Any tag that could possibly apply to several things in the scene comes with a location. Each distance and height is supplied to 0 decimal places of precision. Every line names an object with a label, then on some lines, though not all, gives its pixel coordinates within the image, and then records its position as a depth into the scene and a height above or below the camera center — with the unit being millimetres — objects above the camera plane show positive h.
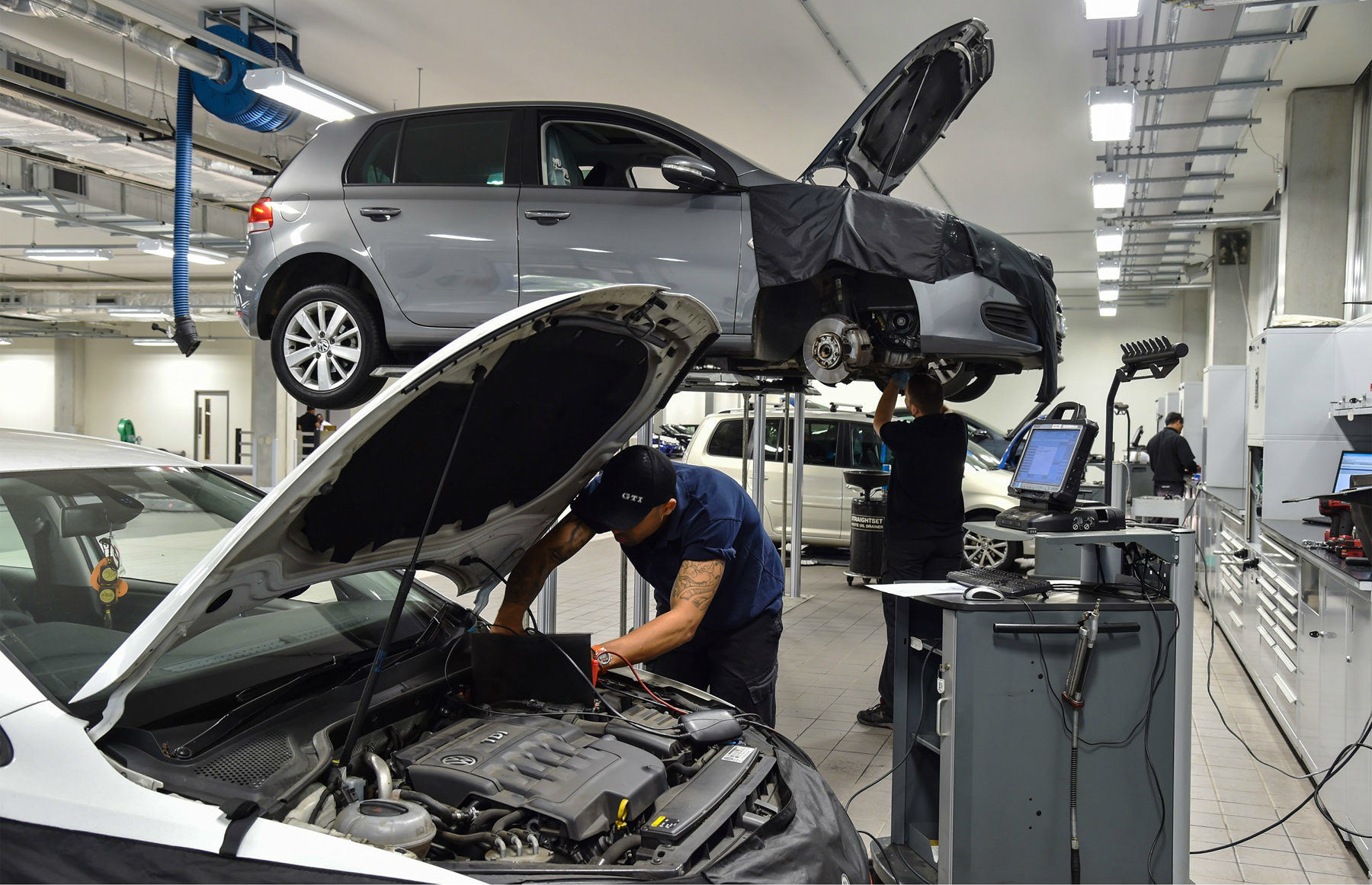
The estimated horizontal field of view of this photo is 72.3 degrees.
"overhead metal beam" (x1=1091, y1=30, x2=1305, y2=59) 6523 +2715
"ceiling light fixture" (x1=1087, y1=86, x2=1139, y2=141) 6918 +2335
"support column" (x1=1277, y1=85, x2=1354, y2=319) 8930 +2169
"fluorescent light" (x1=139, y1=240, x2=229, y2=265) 13059 +2150
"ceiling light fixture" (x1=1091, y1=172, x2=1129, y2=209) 9125 +2312
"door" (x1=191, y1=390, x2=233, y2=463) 26125 -776
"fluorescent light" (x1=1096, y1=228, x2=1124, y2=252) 11542 +2287
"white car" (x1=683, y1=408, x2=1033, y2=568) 10406 -487
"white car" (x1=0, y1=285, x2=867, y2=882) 1522 -588
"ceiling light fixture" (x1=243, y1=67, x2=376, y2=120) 5871 +1976
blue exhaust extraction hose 6965 +1401
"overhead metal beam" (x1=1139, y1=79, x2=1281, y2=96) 7586 +2767
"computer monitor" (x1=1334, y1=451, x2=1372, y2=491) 5918 -244
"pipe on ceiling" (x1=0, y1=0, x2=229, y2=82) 5758 +2422
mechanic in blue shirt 2711 -511
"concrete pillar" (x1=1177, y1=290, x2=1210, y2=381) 20891 +2179
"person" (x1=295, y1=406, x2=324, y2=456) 13844 -330
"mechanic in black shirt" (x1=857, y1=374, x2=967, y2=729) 4645 -368
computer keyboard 3100 -549
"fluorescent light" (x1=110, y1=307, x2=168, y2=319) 19719 +1765
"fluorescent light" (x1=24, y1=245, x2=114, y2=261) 14023 +2168
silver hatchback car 4301 +747
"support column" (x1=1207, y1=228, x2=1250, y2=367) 15203 +1855
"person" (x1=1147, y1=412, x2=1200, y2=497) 11180 -478
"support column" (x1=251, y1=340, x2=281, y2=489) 18484 +62
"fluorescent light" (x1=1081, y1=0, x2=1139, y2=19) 5355 +2365
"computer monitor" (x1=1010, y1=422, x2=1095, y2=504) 3148 -150
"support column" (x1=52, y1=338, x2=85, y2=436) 27469 +315
